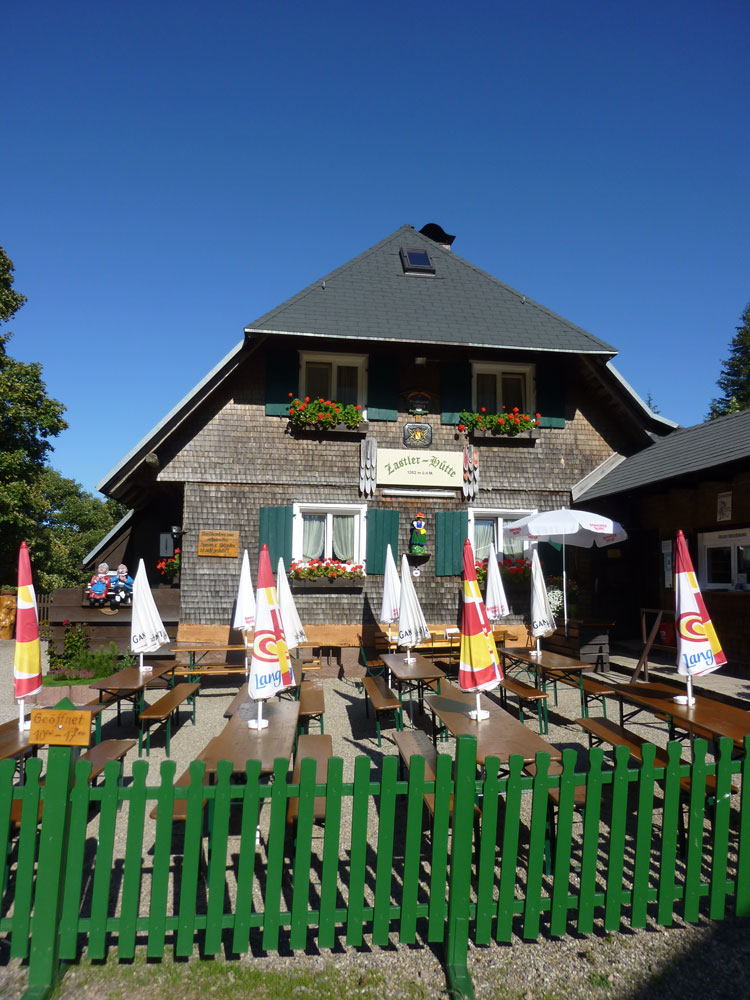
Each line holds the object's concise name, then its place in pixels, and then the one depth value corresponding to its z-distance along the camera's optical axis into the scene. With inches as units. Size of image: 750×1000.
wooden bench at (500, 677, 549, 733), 274.4
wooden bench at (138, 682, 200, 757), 247.6
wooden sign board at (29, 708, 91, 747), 134.1
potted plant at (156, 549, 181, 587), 479.2
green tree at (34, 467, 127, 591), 871.2
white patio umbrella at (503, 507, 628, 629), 385.4
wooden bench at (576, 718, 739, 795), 197.5
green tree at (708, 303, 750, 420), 1561.0
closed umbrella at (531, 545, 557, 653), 355.3
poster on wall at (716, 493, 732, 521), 379.1
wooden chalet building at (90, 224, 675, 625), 438.6
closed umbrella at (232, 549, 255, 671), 357.7
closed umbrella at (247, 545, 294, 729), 198.7
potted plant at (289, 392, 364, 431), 445.7
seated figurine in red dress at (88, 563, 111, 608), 421.4
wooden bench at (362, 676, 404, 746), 261.6
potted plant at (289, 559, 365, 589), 438.0
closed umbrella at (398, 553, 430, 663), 329.4
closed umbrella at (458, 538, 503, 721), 197.2
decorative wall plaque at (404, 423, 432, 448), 462.9
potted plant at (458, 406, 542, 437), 465.7
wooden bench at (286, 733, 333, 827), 154.0
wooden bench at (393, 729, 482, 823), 185.2
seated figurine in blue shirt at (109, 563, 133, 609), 426.3
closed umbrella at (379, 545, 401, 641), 375.9
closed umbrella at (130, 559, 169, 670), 311.3
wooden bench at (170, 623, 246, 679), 419.5
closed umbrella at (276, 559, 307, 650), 342.5
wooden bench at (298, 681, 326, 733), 245.6
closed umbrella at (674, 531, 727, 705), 211.6
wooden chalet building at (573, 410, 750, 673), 366.6
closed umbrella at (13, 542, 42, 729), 202.8
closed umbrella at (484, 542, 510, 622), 374.9
